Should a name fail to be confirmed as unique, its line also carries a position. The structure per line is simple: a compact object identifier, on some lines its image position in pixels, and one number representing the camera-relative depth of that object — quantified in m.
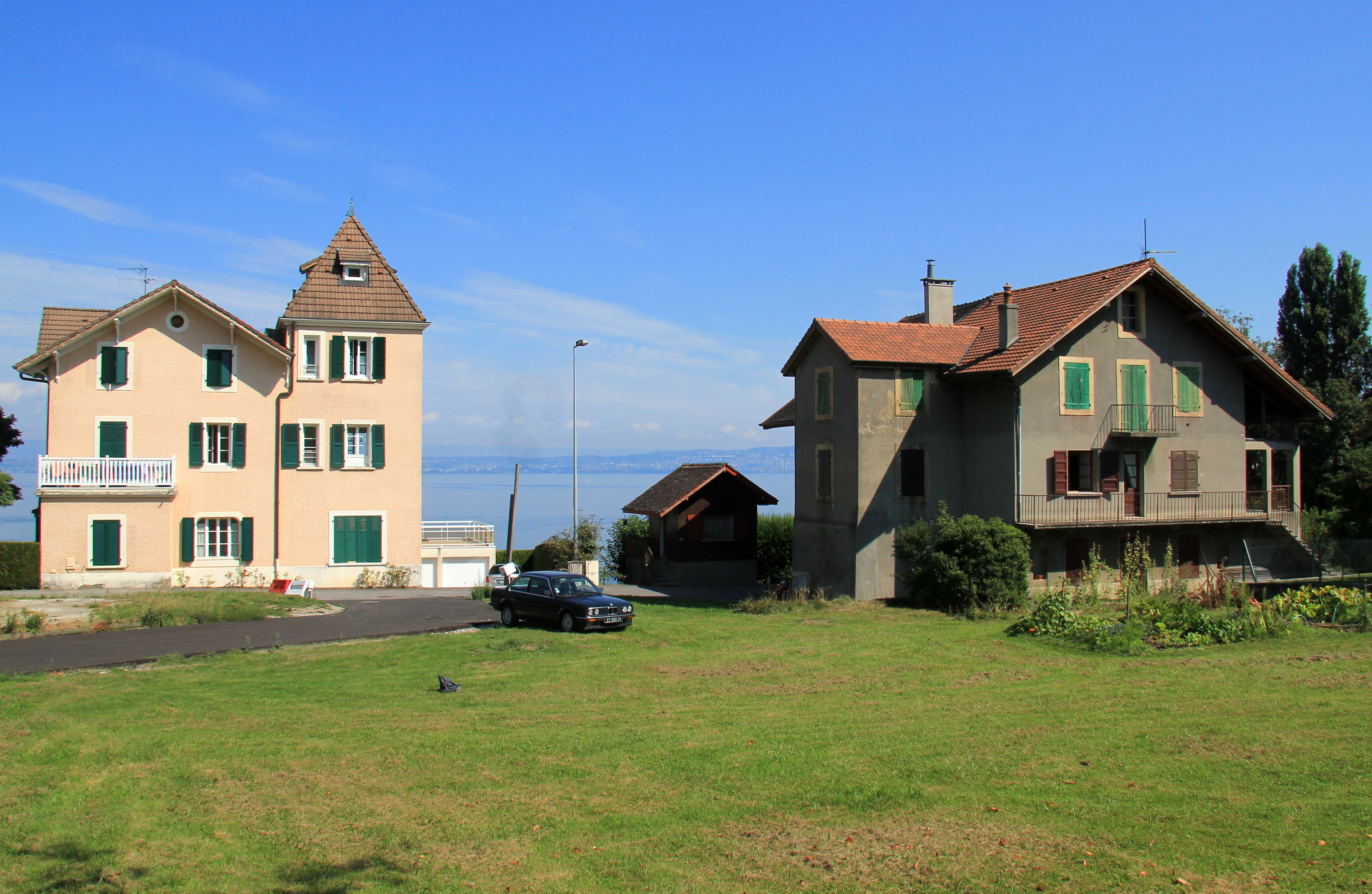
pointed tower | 35.75
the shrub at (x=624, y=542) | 45.97
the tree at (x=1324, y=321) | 45.66
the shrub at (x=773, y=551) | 45.44
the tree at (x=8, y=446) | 38.41
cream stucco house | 32.88
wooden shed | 42.41
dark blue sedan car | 22.81
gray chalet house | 31.33
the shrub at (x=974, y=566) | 27.52
